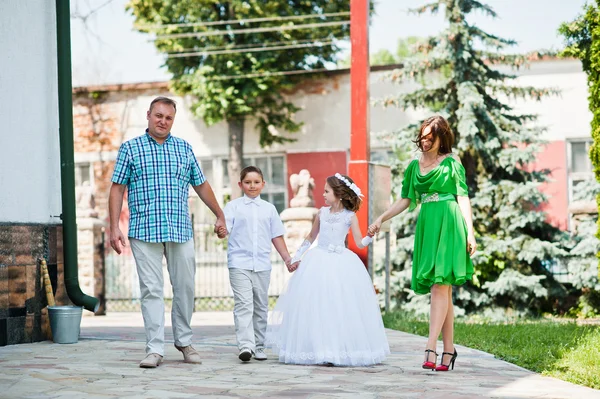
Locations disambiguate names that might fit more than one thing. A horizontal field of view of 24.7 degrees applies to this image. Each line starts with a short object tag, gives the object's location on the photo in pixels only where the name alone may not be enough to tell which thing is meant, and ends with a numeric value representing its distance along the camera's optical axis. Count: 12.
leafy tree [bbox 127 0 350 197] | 32.63
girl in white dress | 10.08
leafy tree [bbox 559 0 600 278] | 14.39
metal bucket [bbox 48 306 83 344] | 12.35
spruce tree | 22.30
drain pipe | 13.08
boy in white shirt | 10.69
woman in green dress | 9.52
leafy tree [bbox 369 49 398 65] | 80.10
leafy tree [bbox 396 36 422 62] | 81.21
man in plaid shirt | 9.78
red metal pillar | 15.28
